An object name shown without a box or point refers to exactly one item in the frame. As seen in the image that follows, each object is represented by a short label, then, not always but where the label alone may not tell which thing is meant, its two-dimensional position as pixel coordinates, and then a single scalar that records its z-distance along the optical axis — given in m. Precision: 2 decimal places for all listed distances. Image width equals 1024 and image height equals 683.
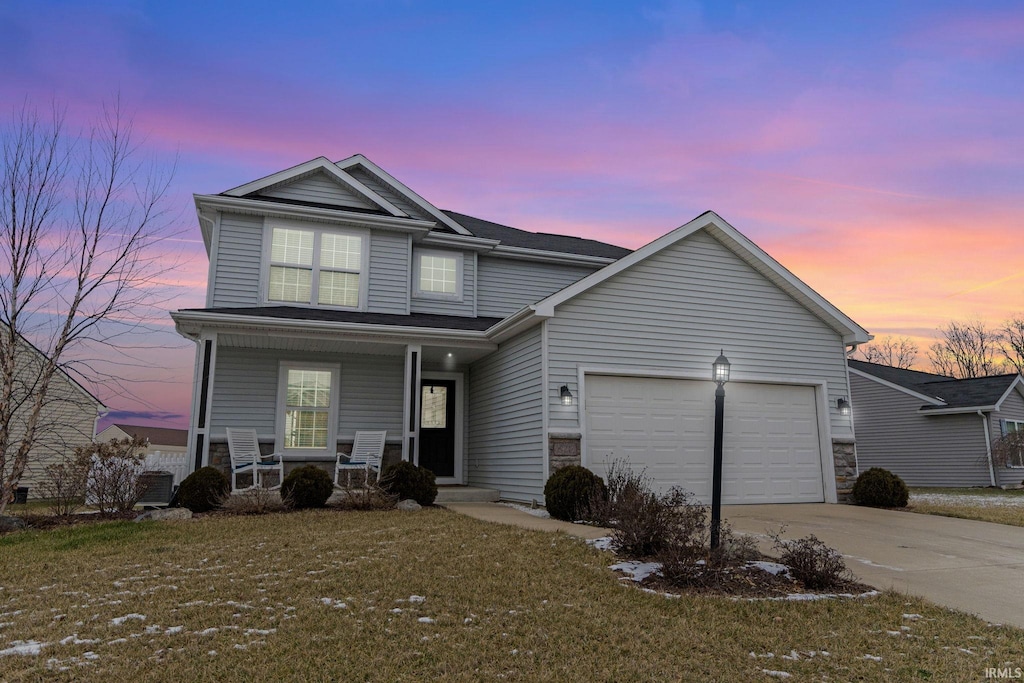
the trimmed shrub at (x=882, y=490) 10.95
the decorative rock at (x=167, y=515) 8.68
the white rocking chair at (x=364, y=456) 11.09
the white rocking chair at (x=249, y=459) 10.67
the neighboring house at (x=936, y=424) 19.72
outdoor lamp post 5.94
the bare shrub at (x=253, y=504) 9.16
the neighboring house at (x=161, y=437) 30.81
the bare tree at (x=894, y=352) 46.26
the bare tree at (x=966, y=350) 41.22
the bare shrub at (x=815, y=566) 5.44
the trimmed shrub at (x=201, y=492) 9.24
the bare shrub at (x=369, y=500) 9.48
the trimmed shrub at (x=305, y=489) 9.52
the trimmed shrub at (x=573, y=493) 8.62
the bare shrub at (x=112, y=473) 8.95
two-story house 10.66
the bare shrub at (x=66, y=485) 9.01
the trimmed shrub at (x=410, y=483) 9.95
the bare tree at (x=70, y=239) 9.49
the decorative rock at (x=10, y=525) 8.20
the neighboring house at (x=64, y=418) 16.60
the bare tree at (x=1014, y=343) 39.28
